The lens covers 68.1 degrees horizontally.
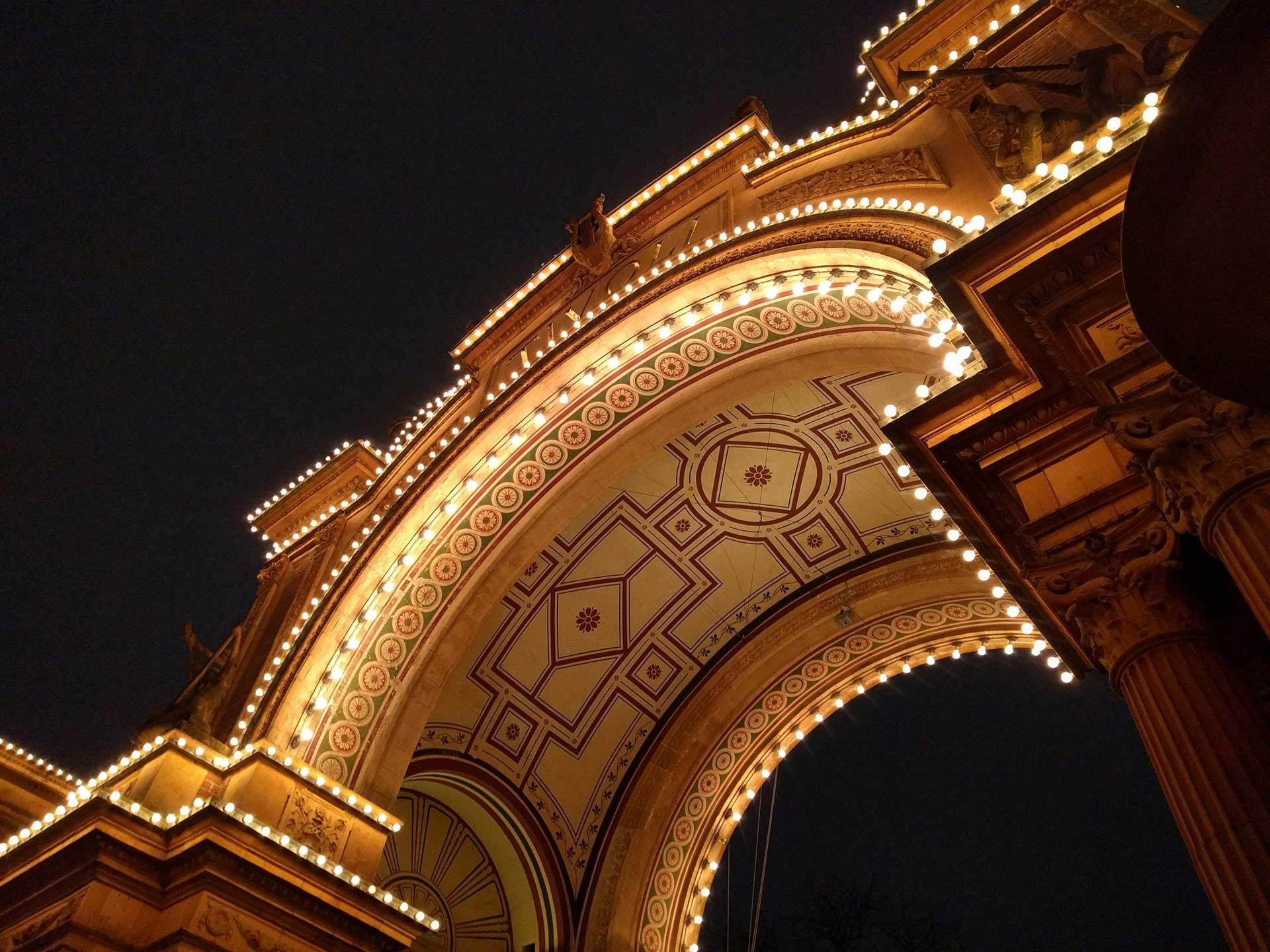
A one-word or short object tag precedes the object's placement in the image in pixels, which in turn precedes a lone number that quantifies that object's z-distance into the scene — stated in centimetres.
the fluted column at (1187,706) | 292
